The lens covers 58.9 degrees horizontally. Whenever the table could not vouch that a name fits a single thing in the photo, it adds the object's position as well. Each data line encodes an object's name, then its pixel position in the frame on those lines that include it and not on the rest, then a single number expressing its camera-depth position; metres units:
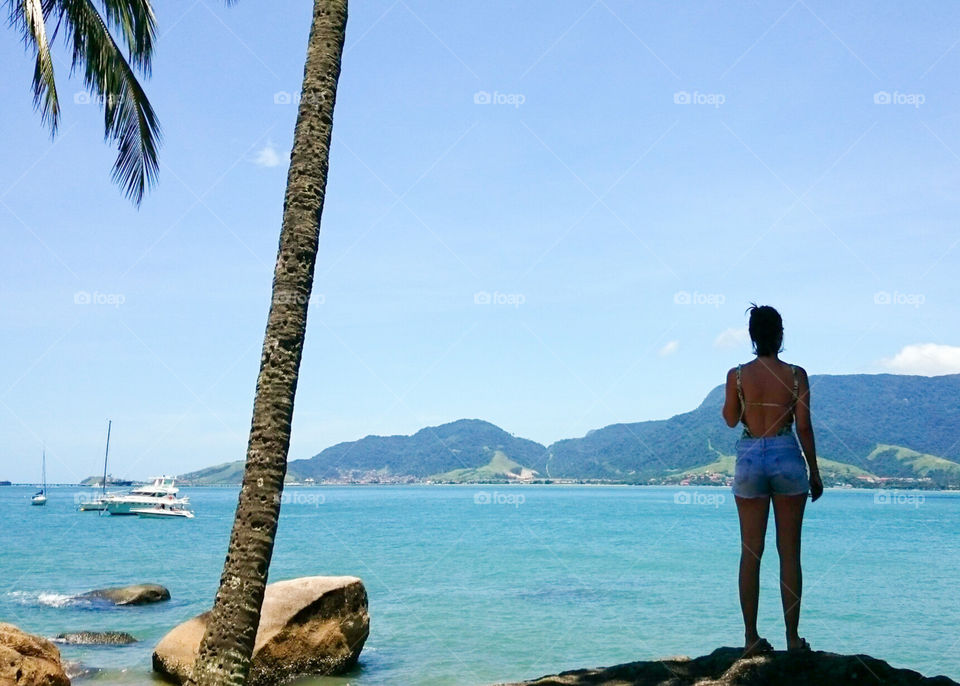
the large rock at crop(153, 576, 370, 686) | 12.80
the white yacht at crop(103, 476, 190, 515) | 85.88
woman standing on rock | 5.93
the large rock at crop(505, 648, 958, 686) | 5.66
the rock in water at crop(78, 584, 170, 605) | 23.06
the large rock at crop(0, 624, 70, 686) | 9.25
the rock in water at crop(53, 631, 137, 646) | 16.86
